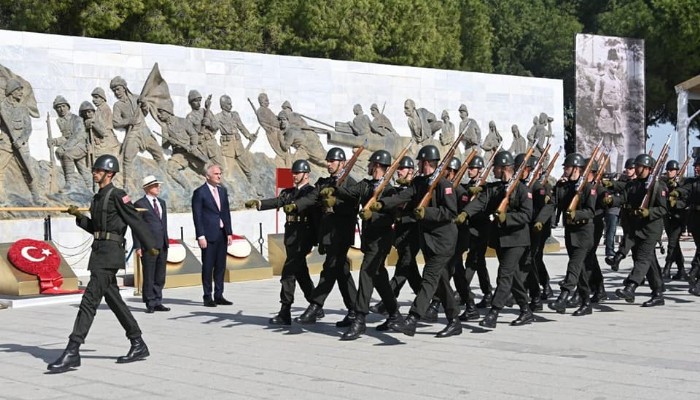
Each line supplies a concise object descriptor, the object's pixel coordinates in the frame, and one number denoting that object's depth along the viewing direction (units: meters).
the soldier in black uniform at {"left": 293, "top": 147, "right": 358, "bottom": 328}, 9.92
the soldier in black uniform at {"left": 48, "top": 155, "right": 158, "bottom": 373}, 8.32
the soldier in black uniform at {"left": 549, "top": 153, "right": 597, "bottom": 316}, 11.00
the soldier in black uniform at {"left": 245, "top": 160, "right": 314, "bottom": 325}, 10.48
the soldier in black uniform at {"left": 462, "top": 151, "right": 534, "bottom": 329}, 10.03
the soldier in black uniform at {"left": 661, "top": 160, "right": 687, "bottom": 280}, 13.73
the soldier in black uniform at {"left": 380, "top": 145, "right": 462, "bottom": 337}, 9.29
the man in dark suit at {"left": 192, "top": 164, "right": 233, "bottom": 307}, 12.59
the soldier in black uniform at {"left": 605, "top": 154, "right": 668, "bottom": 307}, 11.71
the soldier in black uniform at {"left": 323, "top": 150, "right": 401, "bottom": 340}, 9.53
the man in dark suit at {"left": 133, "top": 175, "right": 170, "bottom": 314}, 12.08
